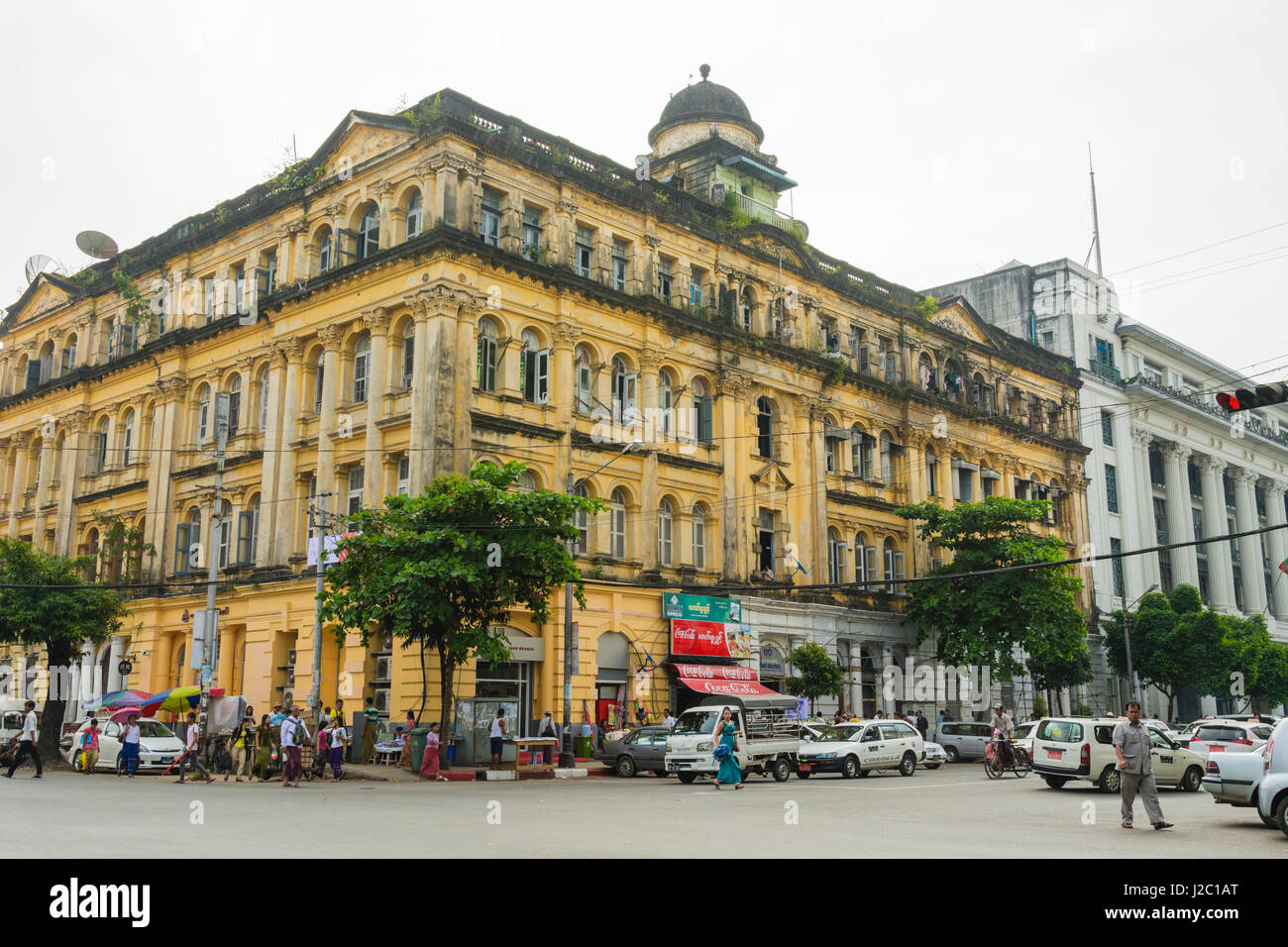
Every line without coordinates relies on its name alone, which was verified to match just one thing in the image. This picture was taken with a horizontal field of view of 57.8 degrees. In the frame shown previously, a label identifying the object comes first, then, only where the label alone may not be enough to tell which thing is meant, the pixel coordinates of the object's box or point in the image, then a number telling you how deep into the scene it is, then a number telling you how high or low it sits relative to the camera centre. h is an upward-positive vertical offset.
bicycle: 30.28 -1.82
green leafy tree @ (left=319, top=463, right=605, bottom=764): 26.84 +2.95
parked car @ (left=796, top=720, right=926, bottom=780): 30.69 -1.62
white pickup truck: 27.59 -1.26
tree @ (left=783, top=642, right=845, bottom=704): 39.16 +0.49
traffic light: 16.58 +4.09
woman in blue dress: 24.92 -1.50
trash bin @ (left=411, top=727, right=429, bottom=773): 28.39 -1.27
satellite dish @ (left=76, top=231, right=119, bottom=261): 48.16 +18.22
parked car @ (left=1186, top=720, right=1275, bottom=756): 25.41 -1.08
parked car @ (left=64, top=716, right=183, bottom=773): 30.83 -1.48
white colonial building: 61.75 +13.49
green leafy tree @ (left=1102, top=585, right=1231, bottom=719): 53.00 +1.95
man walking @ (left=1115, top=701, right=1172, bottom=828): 16.19 -1.09
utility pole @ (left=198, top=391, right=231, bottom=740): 29.09 +2.07
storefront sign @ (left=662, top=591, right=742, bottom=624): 37.38 +2.63
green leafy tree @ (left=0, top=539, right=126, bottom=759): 33.78 +2.37
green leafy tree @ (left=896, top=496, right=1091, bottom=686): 41.28 +3.26
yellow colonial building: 34.16 +10.34
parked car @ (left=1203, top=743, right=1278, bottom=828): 17.83 -1.36
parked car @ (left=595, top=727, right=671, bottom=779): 30.31 -1.61
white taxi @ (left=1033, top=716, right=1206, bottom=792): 24.89 -1.45
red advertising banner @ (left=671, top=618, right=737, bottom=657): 37.34 +1.65
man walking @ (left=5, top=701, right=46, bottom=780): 26.30 -1.13
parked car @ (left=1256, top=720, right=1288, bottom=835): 14.84 -1.22
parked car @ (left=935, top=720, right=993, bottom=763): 40.56 -1.74
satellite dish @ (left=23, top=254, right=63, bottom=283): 50.97 +18.47
